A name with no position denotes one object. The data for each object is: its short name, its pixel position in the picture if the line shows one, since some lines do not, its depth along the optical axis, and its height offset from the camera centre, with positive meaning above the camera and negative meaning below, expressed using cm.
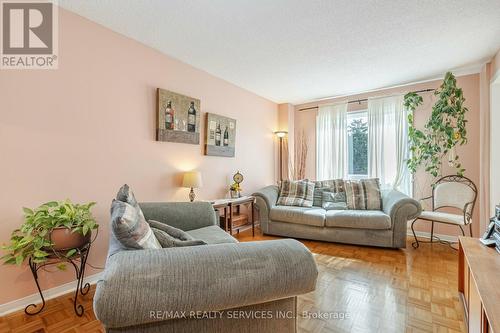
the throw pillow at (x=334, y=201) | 357 -54
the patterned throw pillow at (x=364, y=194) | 337 -41
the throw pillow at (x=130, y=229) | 101 -29
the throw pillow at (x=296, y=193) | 371 -44
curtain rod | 356 +114
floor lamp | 468 +49
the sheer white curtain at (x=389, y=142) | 369 +38
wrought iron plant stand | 165 -73
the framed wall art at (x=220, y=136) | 328 +43
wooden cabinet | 91 -53
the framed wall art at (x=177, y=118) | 266 +56
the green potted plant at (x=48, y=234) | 157 -48
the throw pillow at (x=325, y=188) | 381 -36
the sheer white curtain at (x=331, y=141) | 427 +45
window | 416 +39
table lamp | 279 -18
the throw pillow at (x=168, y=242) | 119 -40
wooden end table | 316 -73
